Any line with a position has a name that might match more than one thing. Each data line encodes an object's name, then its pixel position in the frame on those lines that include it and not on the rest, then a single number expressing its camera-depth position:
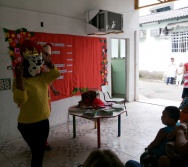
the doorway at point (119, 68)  5.94
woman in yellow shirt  1.61
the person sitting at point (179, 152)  1.29
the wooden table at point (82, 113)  2.89
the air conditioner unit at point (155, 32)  10.16
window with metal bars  9.58
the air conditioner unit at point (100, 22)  4.11
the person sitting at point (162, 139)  1.63
